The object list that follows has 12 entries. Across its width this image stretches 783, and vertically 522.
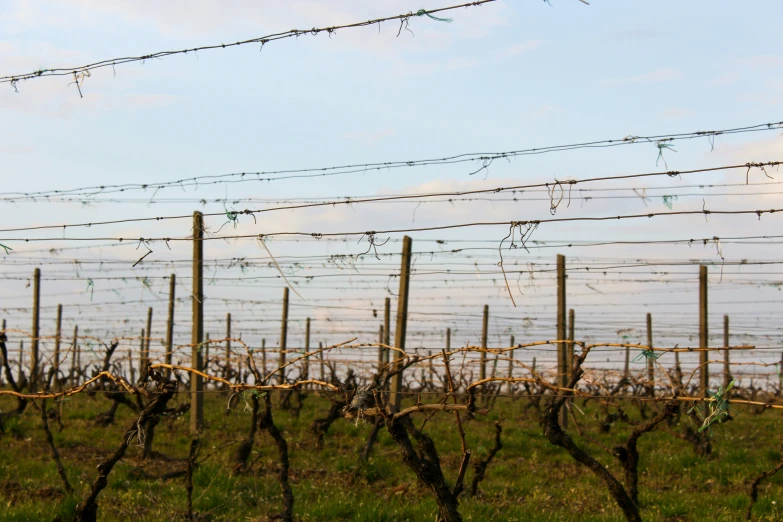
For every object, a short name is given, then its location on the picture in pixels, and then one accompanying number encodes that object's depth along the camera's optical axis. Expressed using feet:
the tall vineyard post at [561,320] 45.55
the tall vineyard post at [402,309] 37.52
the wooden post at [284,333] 57.47
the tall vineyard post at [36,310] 52.48
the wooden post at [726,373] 53.31
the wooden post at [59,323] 67.84
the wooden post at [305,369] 42.42
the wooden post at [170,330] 46.64
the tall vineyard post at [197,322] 41.68
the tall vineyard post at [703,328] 45.60
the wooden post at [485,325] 65.75
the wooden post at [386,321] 50.19
